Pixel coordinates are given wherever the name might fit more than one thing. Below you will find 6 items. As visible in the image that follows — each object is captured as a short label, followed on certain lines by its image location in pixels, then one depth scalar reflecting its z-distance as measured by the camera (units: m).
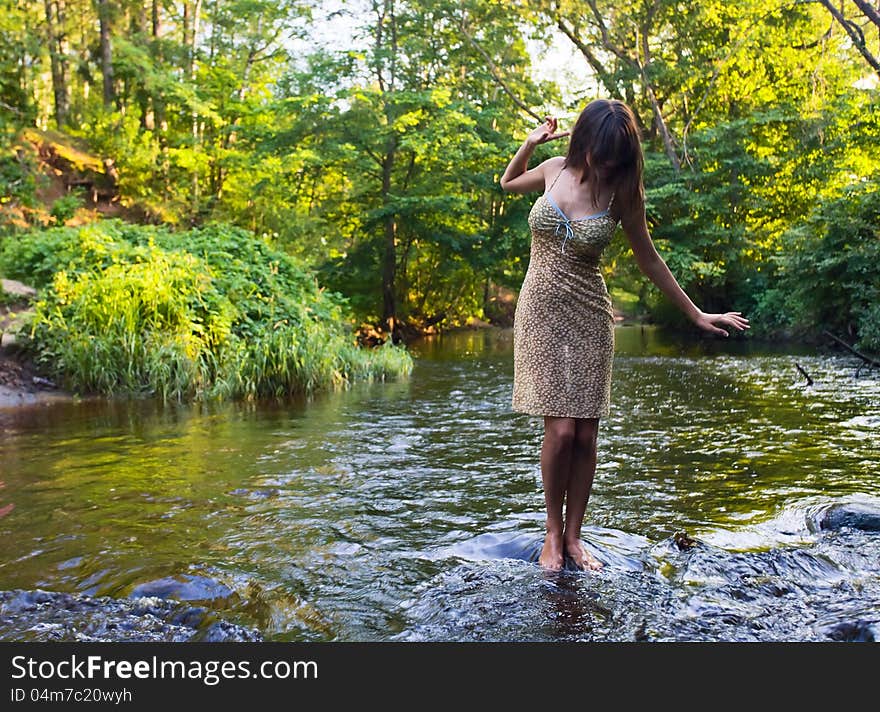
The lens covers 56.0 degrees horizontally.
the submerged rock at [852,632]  2.70
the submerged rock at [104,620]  2.78
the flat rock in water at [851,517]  4.15
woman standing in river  3.53
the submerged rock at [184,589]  3.22
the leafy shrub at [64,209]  18.39
